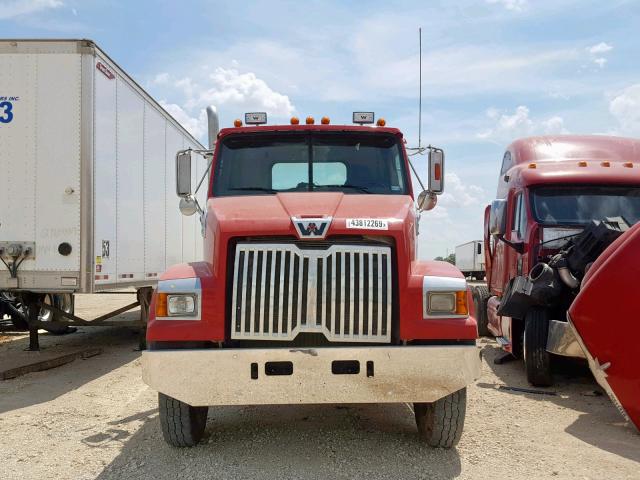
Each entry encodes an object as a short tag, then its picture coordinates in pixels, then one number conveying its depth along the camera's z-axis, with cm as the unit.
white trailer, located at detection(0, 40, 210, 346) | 761
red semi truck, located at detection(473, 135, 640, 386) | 680
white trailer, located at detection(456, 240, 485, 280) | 3475
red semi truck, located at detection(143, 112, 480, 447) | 419
